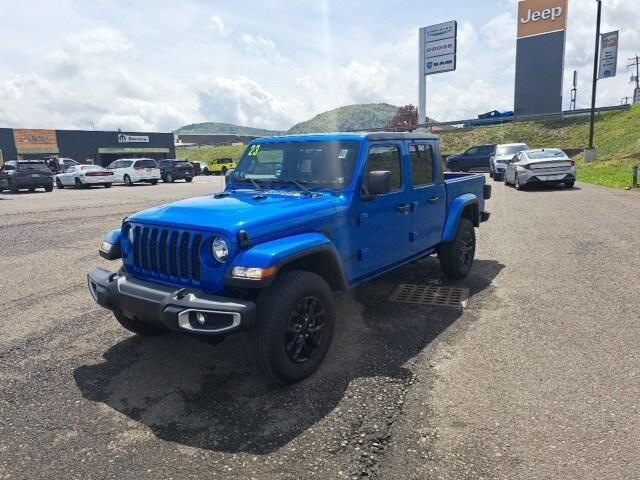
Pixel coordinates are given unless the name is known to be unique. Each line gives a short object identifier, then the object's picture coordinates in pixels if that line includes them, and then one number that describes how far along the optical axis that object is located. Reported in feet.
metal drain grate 17.43
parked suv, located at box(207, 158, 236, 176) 139.25
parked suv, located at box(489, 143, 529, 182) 72.66
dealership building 151.43
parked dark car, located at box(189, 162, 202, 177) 139.70
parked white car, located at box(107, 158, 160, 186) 88.89
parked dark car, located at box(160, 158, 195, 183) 98.63
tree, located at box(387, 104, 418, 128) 294.46
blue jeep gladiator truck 10.66
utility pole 239.50
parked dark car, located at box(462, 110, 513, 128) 158.14
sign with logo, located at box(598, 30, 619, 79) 160.86
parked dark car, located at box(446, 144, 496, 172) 96.73
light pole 80.79
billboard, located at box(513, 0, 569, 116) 154.10
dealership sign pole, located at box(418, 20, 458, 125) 148.15
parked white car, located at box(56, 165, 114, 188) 83.05
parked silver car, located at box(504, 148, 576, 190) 54.03
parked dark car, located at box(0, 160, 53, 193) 71.72
